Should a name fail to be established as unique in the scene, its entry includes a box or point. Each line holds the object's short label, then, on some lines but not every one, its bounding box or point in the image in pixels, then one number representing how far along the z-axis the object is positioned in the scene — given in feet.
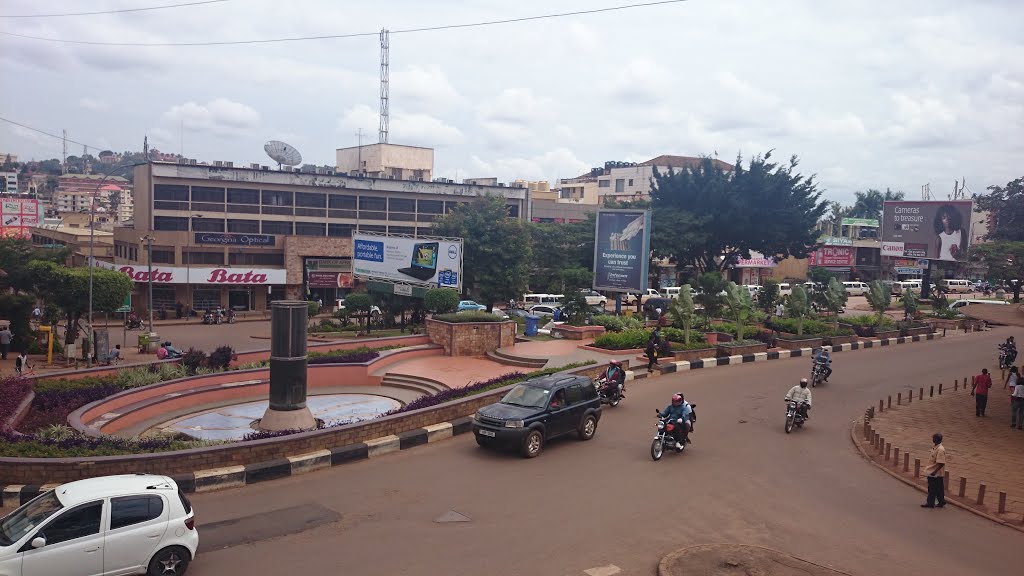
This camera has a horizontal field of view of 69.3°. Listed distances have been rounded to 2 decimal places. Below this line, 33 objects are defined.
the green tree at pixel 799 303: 105.19
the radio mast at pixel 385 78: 234.79
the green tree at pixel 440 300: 110.22
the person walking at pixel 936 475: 38.58
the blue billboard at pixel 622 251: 115.85
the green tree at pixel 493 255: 150.61
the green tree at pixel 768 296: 143.54
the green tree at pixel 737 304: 95.45
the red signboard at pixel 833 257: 262.06
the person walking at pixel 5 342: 93.56
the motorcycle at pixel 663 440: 46.68
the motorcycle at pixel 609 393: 61.62
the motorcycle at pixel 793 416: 55.26
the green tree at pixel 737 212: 173.68
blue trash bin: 101.50
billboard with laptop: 122.83
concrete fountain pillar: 53.62
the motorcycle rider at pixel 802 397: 55.67
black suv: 46.14
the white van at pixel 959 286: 239.91
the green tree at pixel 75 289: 99.45
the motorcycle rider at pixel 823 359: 75.46
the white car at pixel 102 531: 25.18
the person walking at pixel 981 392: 63.21
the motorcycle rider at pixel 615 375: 61.72
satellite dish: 201.16
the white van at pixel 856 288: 231.50
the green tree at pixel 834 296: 119.92
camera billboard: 190.60
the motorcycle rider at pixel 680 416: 47.57
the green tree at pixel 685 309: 87.97
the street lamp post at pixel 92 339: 93.94
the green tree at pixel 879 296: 124.57
